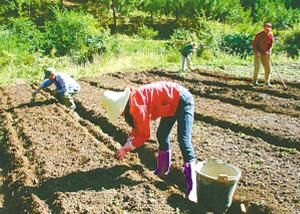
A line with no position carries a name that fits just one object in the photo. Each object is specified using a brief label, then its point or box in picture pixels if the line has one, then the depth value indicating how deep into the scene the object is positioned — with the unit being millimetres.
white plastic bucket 4816
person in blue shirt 9641
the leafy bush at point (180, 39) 19500
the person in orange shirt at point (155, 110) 5035
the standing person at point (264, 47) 11492
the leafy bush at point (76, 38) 18156
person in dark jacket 13680
